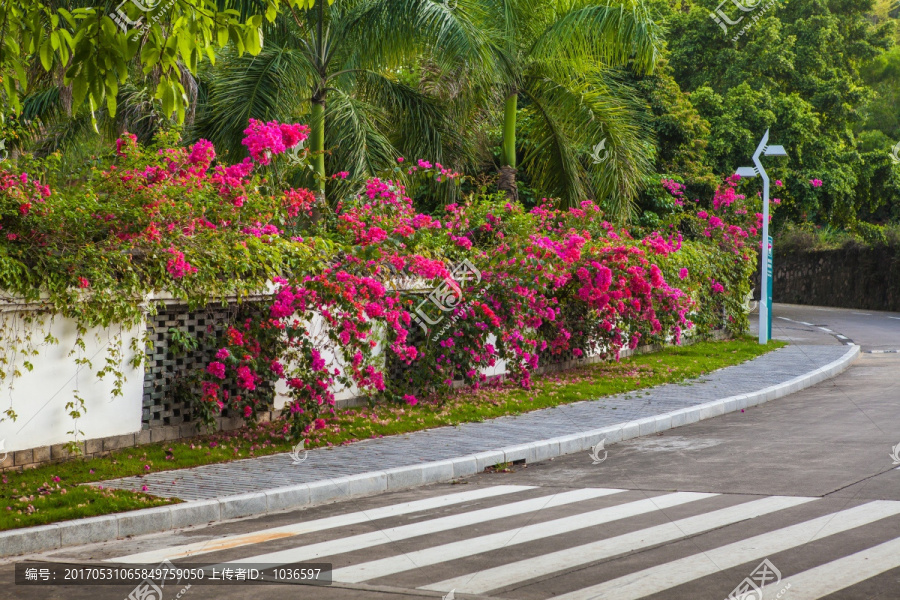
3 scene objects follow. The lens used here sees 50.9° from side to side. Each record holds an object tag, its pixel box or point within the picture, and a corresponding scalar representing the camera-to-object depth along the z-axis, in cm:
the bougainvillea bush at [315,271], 838
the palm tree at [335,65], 1463
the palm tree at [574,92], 1714
